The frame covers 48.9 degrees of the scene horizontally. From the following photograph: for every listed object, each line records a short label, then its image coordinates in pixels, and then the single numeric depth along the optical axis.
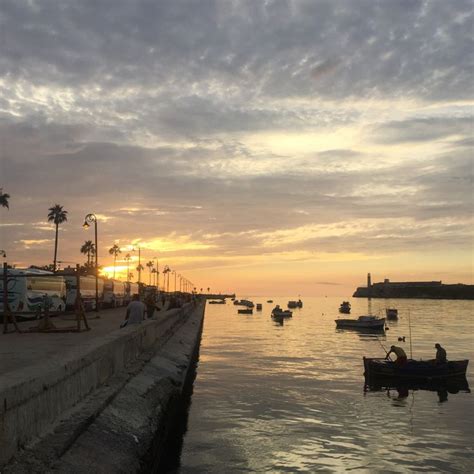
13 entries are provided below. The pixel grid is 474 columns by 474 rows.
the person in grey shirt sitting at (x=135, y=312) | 21.89
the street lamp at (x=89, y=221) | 38.84
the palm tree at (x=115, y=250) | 196.38
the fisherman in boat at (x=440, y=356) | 33.00
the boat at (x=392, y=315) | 127.12
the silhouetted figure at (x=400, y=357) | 32.12
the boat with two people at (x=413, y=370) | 31.56
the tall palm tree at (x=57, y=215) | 113.94
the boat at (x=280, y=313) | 118.94
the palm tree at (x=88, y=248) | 172.00
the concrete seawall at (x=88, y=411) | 7.54
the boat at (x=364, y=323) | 86.61
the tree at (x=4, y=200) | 93.68
